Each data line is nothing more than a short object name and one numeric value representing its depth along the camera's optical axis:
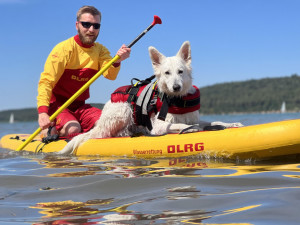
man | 7.00
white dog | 6.28
